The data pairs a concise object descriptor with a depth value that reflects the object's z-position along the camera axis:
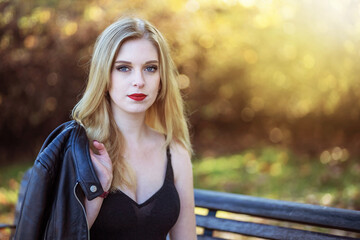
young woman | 2.18
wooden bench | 2.66
